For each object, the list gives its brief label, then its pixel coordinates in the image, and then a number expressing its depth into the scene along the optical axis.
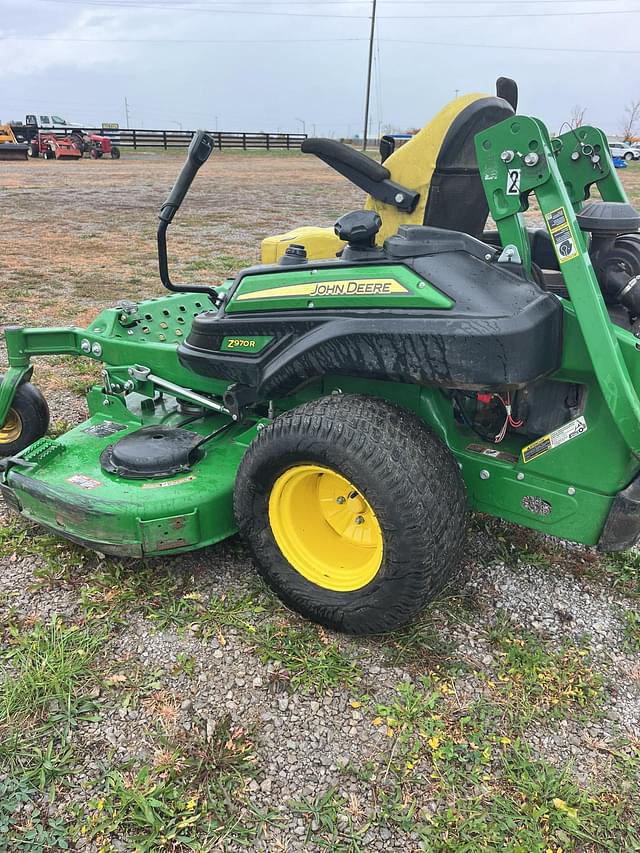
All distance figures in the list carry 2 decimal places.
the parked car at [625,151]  30.83
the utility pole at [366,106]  33.24
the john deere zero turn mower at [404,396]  2.08
